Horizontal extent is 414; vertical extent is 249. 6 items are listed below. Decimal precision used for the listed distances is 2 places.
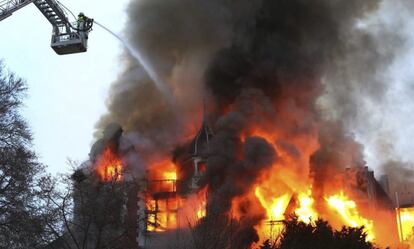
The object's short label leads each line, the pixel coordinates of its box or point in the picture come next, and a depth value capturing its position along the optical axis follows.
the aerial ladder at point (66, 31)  34.06
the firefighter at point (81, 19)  34.61
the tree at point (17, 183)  20.06
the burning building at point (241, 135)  37.94
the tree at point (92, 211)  23.00
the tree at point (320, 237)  24.50
